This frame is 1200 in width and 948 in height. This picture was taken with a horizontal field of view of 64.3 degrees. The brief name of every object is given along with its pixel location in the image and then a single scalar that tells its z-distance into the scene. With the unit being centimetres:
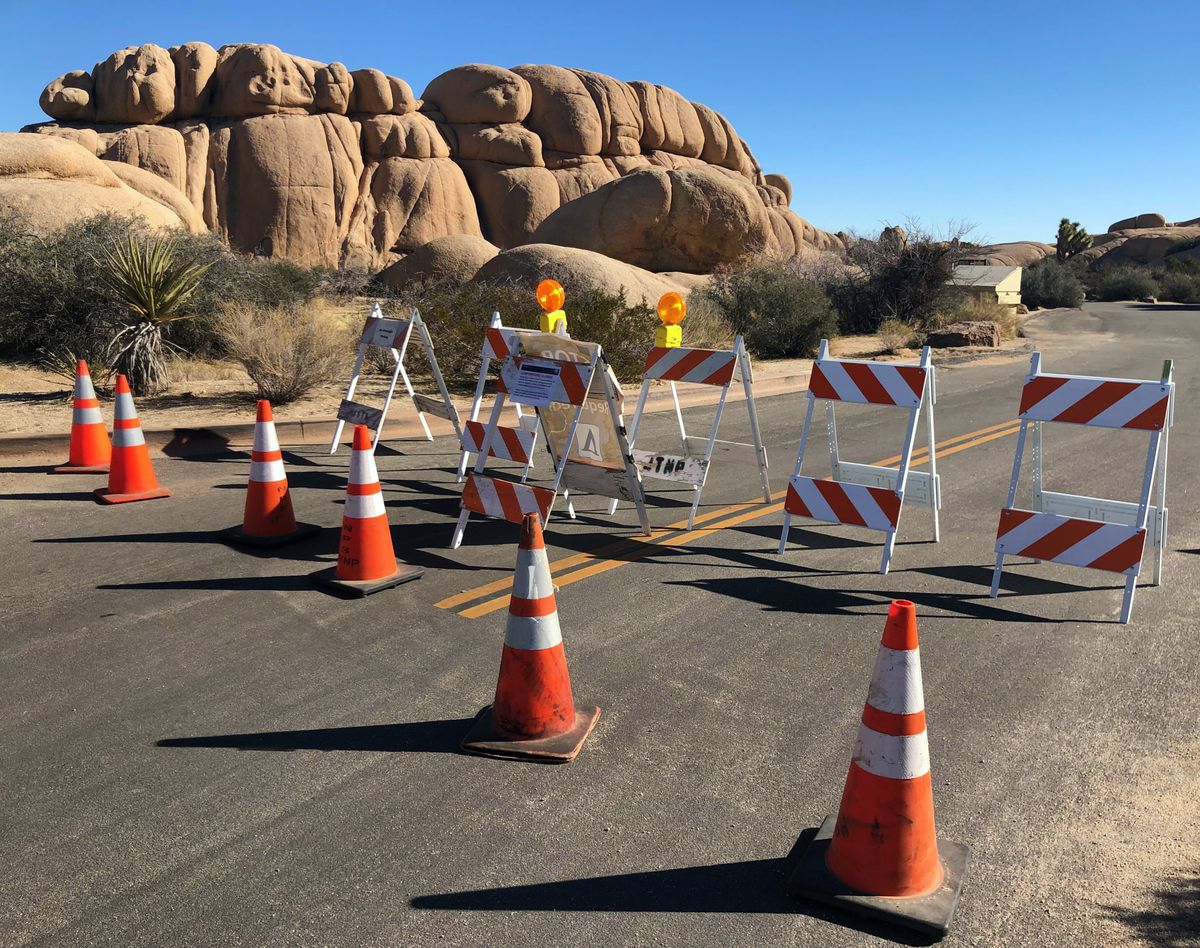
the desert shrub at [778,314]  2158
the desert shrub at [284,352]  1223
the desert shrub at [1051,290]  5209
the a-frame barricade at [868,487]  668
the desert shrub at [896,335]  2370
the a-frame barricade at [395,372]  980
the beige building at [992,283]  3431
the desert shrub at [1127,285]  6222
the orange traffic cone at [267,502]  695
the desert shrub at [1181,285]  5834
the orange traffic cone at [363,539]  595
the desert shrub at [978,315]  2889
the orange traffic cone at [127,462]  810
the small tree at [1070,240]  8350
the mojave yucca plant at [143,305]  1263
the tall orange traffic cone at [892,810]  309
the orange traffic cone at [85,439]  924
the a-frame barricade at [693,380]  760
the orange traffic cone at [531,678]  407
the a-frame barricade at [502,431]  716
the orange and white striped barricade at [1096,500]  575
